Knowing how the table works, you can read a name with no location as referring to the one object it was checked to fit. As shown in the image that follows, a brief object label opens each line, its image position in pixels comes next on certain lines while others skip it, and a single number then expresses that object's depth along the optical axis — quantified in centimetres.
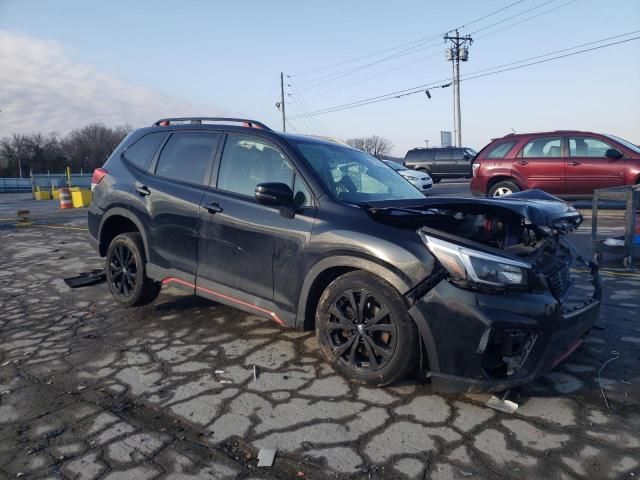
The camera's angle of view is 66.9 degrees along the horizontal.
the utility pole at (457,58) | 3862
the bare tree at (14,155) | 8225
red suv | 1020
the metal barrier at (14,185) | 5588
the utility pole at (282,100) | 4978
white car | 1788
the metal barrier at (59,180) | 5142
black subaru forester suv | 278
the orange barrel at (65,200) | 1986
